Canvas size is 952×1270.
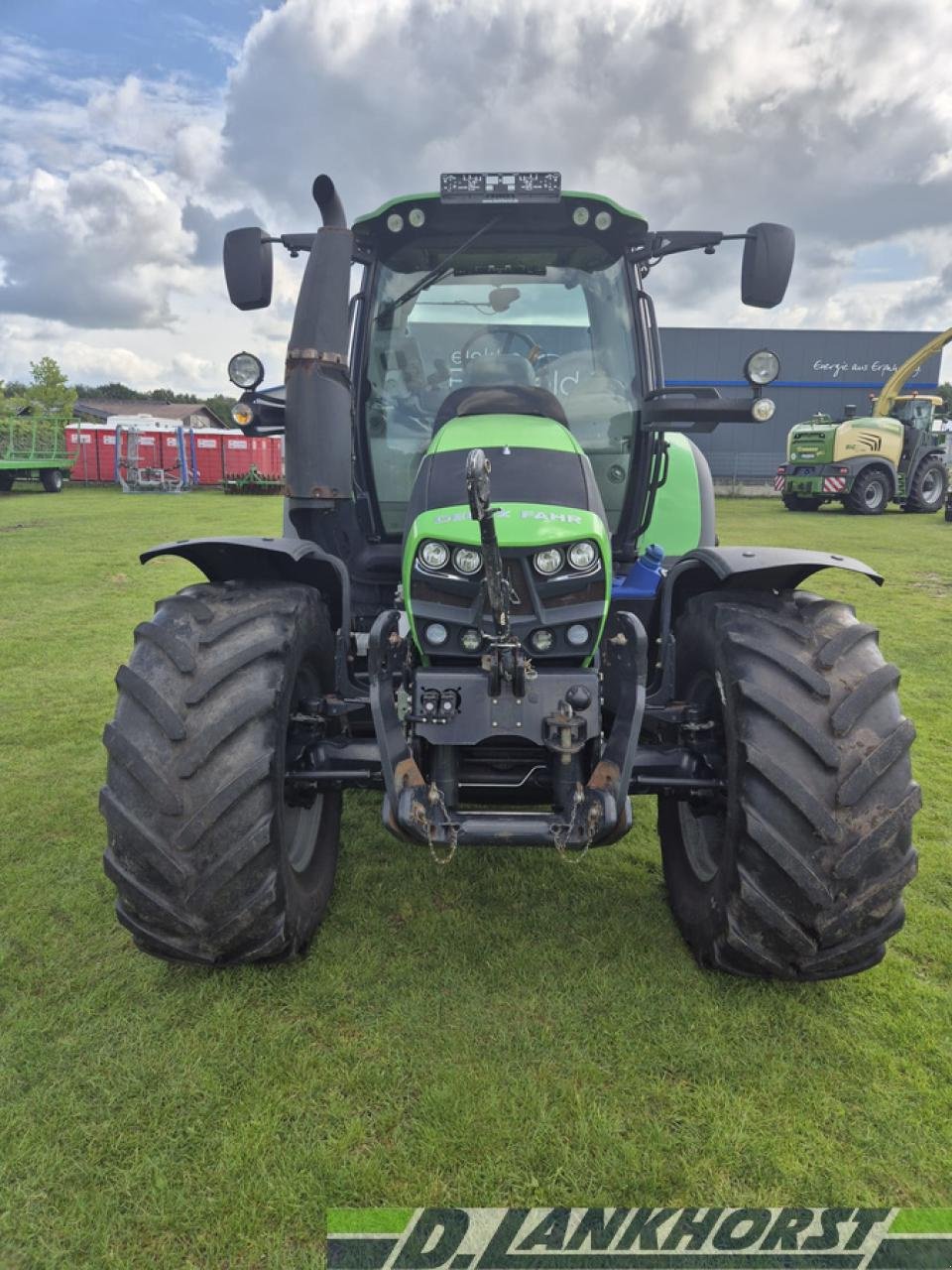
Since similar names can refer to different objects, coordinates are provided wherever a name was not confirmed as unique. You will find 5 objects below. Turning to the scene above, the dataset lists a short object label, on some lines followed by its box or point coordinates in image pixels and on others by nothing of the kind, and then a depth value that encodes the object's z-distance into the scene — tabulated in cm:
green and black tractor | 234
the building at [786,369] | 3244
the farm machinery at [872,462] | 1997
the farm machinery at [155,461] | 2902
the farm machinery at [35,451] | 2477
